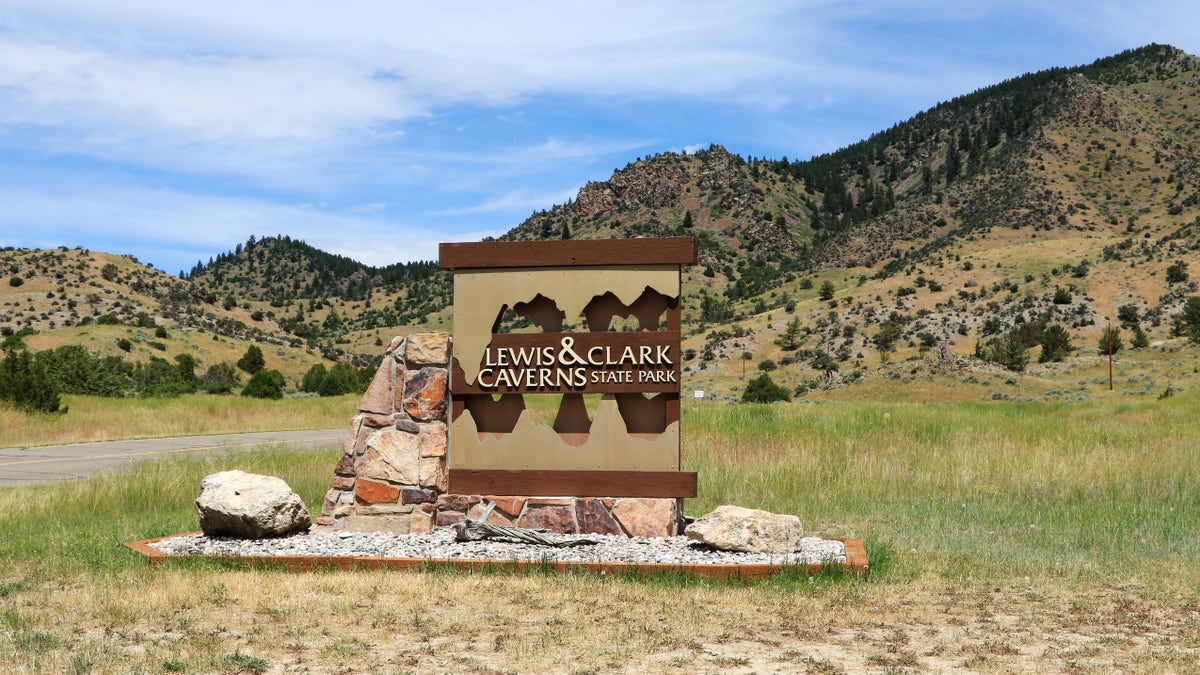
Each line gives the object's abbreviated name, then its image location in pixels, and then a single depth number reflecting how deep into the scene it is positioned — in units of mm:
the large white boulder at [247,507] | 10672
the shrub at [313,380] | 56156
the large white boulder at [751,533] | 9914
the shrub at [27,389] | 29469
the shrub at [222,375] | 57481
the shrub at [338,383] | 49656
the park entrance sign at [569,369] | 11070
